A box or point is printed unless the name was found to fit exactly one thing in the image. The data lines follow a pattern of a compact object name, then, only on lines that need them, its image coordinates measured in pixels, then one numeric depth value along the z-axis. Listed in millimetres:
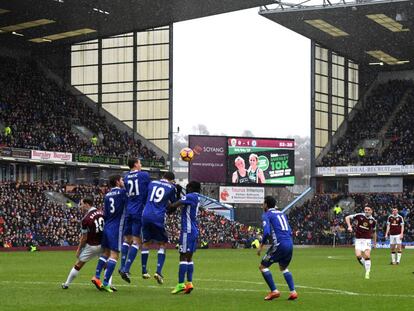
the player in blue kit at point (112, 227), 18812
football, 28391
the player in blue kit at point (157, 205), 18922
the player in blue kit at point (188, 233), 18484
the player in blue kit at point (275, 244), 17578
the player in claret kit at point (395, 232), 36250
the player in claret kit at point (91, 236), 19016
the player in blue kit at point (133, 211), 19109
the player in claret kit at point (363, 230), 27595
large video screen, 74125
